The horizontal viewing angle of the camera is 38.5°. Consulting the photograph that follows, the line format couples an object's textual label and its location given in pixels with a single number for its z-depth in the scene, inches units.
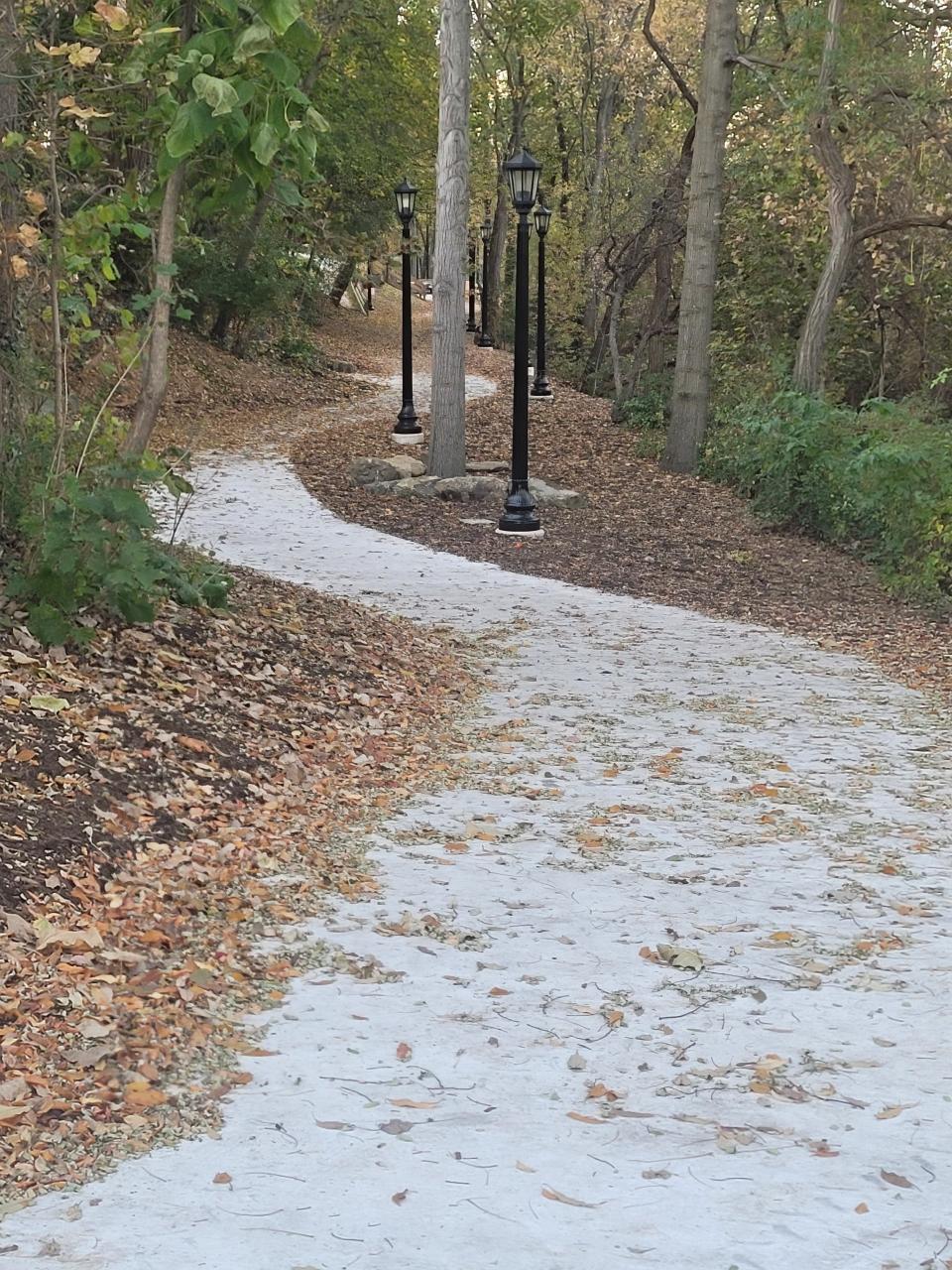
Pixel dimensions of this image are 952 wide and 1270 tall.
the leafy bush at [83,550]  225.5
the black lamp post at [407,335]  684.1
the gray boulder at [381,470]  615.5
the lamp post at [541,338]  953.5
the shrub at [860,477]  447.5
